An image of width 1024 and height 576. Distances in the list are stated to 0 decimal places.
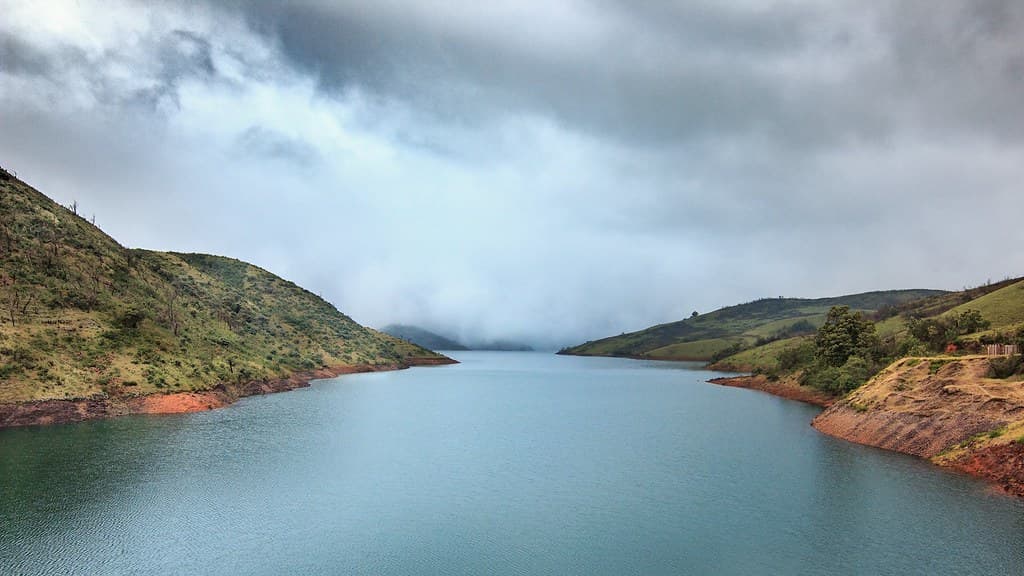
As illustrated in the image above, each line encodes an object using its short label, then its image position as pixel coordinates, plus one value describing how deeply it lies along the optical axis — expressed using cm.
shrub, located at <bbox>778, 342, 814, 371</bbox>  12490
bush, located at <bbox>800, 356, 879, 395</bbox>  8706
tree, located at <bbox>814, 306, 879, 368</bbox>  9756
